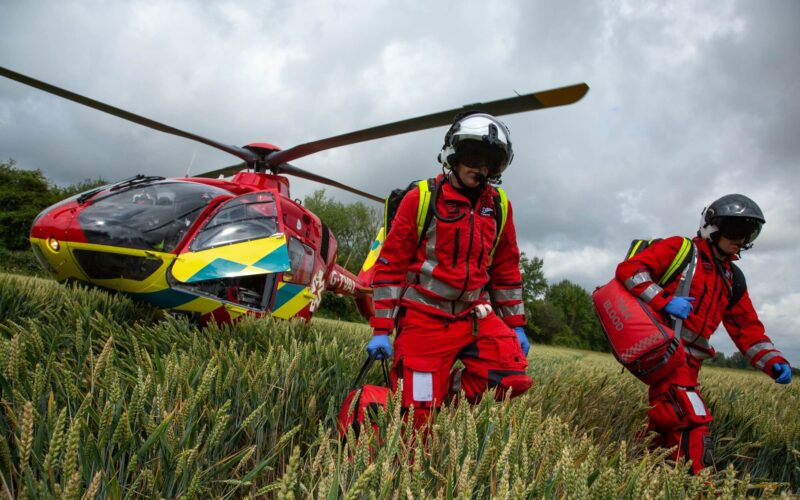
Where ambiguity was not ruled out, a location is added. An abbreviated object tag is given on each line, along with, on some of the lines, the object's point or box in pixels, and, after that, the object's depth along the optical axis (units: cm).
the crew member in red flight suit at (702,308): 322
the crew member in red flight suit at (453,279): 278
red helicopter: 445
